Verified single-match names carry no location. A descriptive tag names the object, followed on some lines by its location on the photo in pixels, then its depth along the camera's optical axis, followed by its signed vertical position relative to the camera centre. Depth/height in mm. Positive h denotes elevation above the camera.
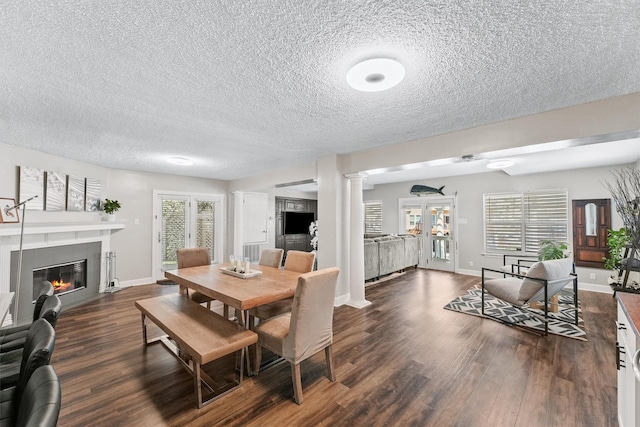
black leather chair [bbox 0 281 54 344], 1836 -653
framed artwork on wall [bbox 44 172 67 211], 3971 +421
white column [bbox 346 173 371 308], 4199 -419
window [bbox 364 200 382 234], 8281 +84
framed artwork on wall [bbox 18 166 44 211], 3617 +461
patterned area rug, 3204 -1334
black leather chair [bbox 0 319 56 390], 1114 -621
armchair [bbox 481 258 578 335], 3127 -837
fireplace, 3541 -828
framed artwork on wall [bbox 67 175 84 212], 4316 +426
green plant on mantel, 4855 +235
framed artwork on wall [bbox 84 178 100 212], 4664 +436
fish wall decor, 6945 +760
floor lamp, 3004 -992
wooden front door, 4883 -223
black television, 8673 -106
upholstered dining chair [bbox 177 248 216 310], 3698 -561
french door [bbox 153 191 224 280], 5711 -155
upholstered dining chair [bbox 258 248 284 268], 3706 -552
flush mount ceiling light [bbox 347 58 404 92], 1657 +956
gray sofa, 5461 -804
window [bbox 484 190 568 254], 5414 -28
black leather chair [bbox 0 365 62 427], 706 -531
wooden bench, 1884 -896
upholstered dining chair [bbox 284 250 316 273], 3279 -541
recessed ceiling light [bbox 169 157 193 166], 4281 +958
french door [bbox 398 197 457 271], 6805 -241
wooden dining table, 2172 -637
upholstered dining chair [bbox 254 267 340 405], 1946 -883
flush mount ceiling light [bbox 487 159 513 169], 4456 +951
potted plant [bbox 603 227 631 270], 4141 -428
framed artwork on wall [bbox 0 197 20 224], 3186 +73
